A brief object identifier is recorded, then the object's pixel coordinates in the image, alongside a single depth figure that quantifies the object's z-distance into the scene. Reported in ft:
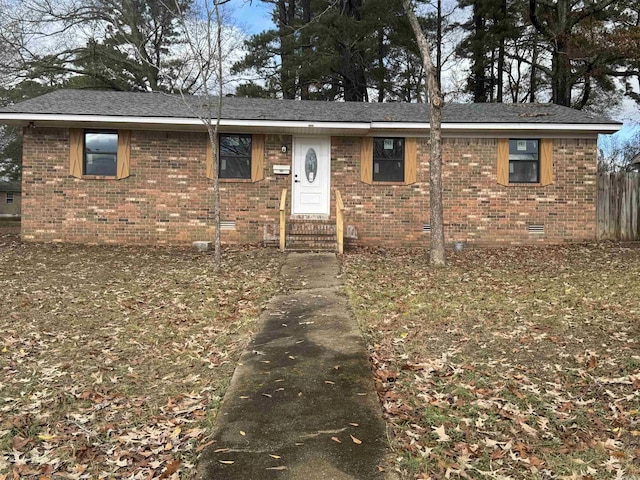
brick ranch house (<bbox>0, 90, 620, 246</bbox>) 37.35
